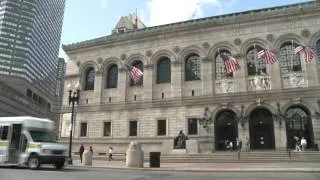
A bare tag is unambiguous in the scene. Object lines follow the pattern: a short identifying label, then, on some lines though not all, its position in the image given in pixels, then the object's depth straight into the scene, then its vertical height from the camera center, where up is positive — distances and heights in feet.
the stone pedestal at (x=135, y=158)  77.00 -2.36
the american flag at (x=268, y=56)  101.24 +27.22
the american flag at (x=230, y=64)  103.76 +25.36
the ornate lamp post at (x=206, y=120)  112.16 +9.05
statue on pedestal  103.24 +1.97
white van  65.67 +0.61
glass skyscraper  402.11 +127.36
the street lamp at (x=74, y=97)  96.43 +14.09
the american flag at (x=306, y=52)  98.53 +27.70
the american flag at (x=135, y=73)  113.39 +24.53
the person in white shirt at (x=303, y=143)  96.73 +1.23
